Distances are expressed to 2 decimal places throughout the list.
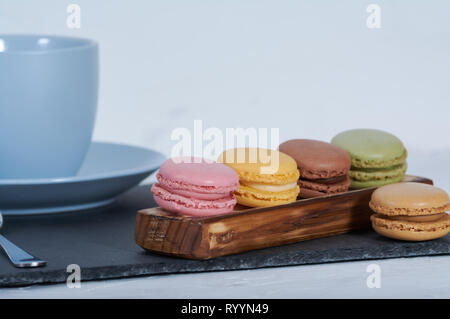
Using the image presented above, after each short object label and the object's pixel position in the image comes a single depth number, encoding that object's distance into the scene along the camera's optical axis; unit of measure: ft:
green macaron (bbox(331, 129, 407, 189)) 2.42
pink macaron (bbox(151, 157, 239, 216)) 2.16
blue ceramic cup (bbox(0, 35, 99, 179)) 2.50
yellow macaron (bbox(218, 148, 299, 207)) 2.24
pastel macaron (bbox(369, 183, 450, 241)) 2.23
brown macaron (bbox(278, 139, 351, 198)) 2.34
